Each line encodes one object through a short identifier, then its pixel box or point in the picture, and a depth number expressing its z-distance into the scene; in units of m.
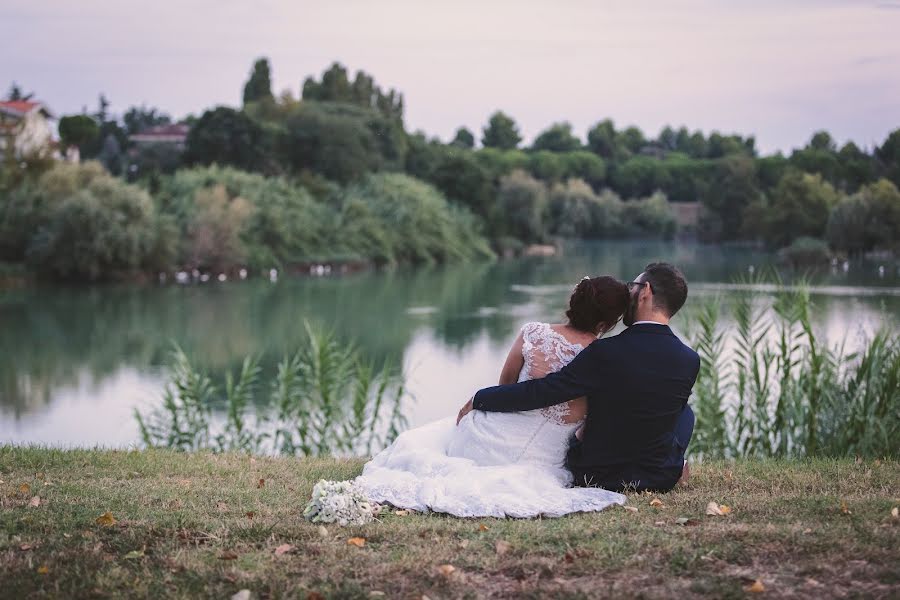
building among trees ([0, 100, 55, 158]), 32.50
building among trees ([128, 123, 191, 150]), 59.76
